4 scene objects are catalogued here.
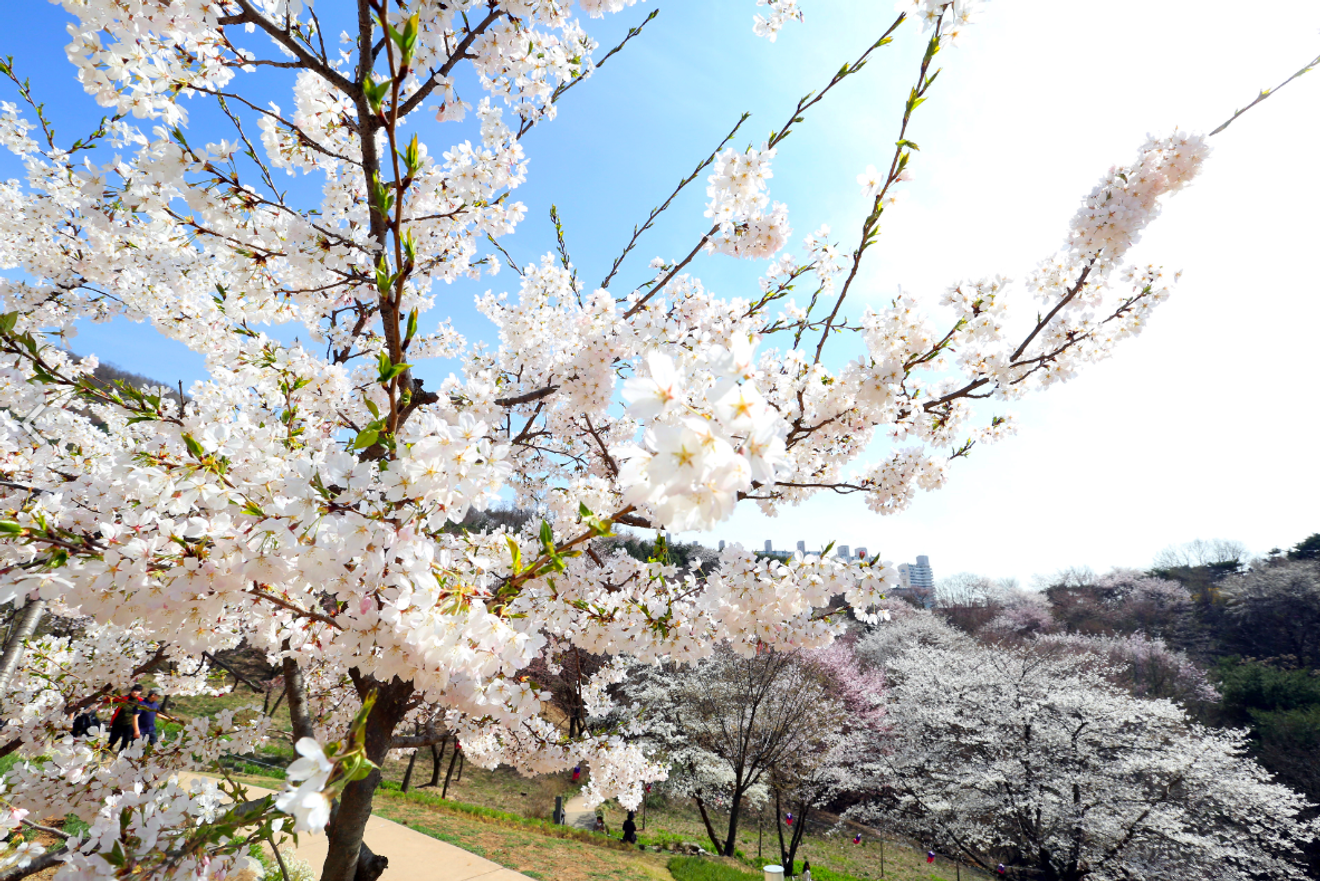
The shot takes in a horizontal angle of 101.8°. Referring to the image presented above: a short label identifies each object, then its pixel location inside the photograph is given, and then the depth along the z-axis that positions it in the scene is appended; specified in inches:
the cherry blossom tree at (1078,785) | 399.9
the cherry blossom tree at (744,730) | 492.1
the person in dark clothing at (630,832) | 454.9
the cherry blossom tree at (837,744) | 515.8
